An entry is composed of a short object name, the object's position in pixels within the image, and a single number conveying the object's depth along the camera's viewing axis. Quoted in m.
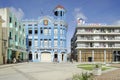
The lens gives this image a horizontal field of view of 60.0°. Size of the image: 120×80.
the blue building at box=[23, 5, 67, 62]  36.60
